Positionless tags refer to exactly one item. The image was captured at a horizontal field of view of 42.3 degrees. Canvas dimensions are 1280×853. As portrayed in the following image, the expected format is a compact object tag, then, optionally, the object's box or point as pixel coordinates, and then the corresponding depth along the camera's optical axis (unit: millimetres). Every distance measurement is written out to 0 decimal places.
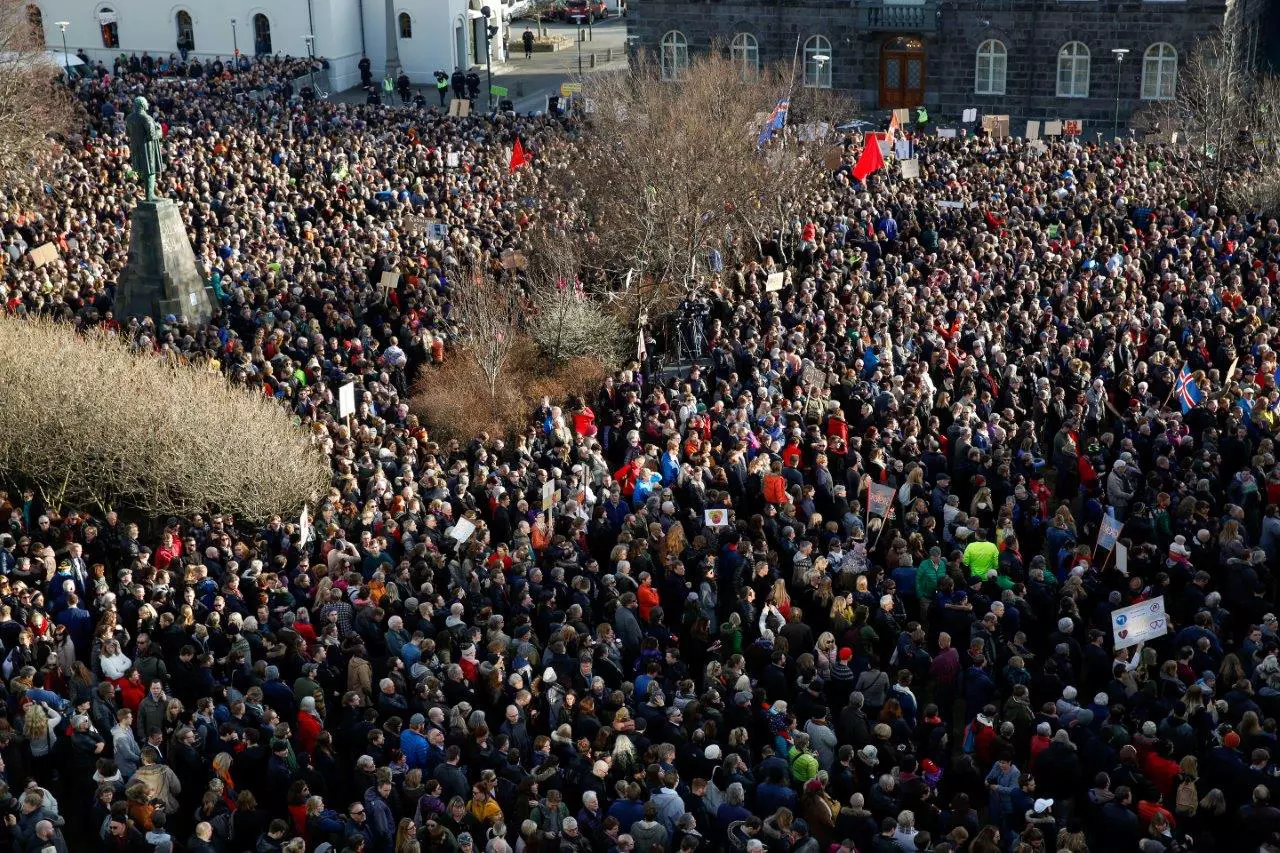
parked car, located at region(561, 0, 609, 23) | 72125
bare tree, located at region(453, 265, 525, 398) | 24516
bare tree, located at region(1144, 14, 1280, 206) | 35250
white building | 58625
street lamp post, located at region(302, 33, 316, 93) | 58100
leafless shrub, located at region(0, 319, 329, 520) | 19891
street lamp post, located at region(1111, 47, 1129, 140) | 49228
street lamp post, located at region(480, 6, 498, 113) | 53994
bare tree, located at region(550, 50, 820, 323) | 29297
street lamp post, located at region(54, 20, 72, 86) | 55406
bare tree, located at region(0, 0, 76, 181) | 37188
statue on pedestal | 26734
